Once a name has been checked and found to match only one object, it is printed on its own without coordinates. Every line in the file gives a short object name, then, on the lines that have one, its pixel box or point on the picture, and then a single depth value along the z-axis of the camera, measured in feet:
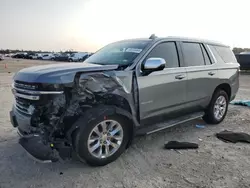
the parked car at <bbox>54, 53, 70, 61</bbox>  165.03
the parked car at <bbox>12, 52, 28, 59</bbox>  234.58
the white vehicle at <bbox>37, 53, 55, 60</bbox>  192.38
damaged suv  10.82
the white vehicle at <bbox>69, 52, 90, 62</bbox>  150.25
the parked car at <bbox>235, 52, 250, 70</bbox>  65.13
